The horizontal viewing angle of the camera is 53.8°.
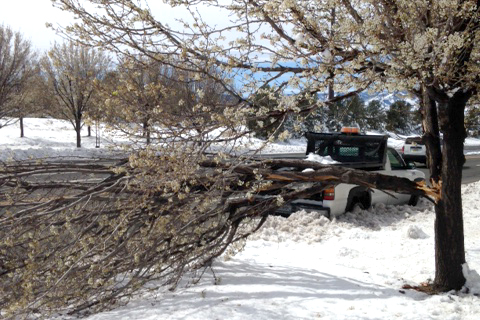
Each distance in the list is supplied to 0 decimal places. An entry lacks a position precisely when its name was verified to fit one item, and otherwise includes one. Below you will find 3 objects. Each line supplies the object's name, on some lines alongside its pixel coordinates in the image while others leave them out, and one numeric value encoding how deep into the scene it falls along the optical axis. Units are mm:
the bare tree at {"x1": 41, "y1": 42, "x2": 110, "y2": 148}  25020
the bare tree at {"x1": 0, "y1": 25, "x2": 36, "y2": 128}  22703
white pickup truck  8929
